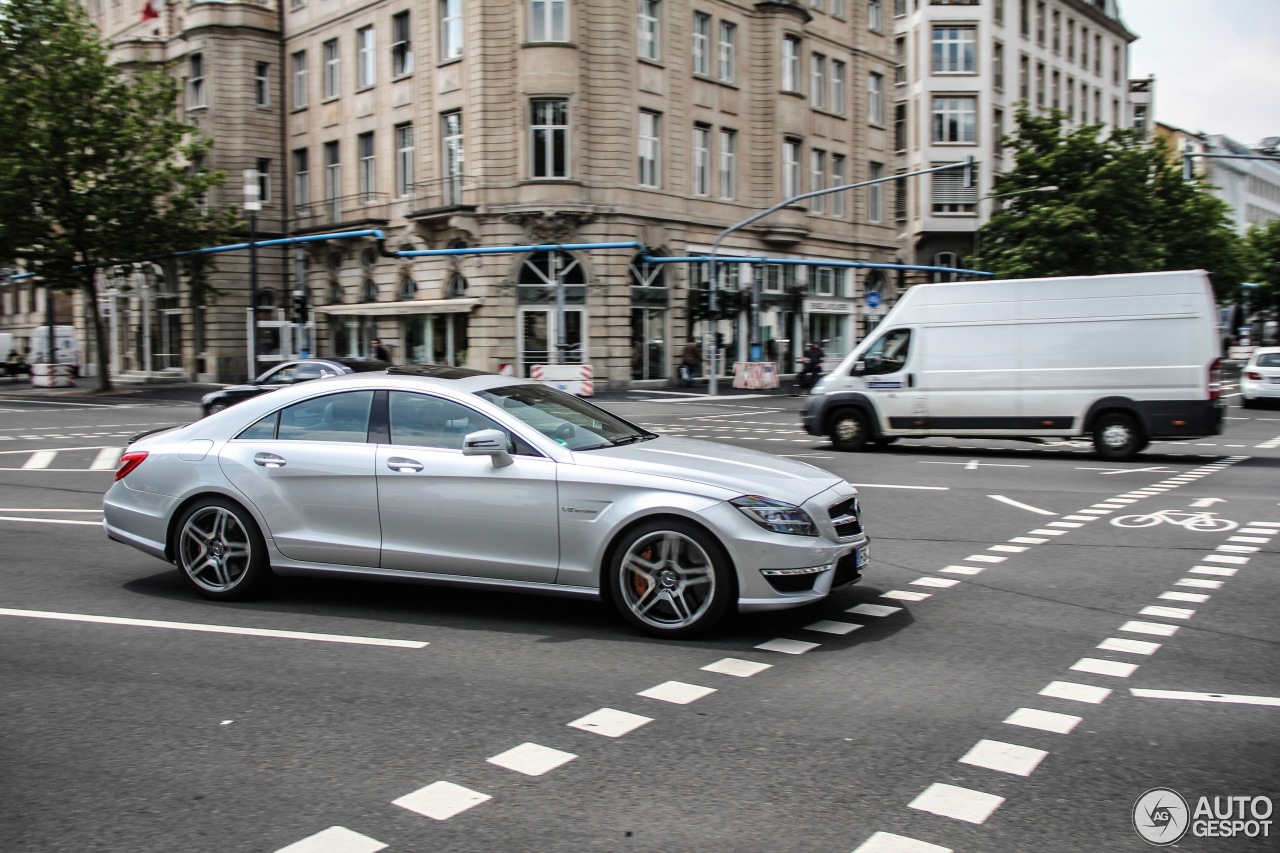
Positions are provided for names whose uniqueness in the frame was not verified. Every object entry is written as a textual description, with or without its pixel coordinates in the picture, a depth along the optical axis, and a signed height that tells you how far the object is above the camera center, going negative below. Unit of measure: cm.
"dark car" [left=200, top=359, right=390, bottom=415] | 2144 -59
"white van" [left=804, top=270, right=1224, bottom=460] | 1584 -30
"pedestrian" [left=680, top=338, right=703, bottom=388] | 3822 -60
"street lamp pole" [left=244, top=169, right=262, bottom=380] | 3094 +276
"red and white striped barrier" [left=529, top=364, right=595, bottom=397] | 3119 -79
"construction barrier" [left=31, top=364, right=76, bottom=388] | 4234 -111
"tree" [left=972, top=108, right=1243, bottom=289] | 4338 +536
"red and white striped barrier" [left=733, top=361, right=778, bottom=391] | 3812 -99
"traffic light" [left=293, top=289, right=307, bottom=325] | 3319 +106
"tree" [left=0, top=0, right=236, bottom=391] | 3612 +590
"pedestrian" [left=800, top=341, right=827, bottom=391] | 3438 -57
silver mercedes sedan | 604 -86
